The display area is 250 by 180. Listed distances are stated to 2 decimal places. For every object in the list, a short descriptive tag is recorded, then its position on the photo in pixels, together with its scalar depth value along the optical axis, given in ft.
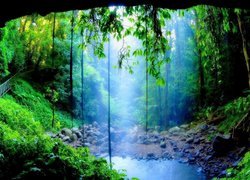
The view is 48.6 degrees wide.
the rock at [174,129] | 68.94
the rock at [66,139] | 56.56
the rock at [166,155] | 52.51
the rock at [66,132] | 59.63
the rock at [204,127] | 58.39
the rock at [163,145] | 58.12
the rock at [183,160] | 47.69
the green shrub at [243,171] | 14.10
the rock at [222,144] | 42.61
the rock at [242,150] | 39.48
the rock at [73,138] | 59.22
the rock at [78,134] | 63.10
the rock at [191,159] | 46.83
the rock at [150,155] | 53.63
